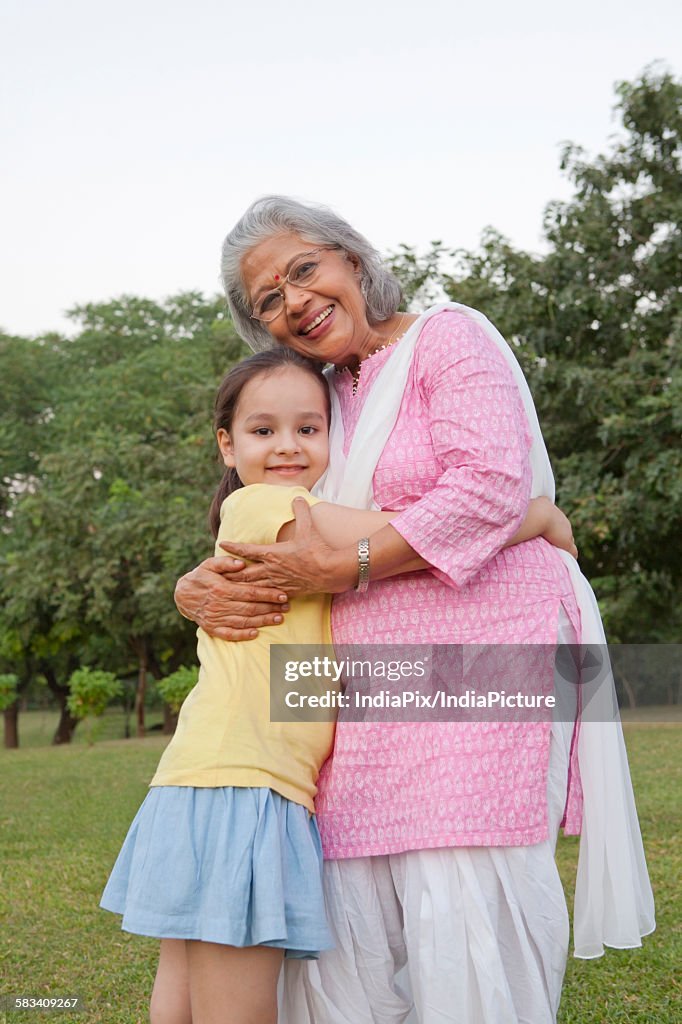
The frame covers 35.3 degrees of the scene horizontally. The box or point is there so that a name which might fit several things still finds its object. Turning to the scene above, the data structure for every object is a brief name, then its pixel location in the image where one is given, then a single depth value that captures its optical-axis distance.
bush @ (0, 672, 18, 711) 18.25
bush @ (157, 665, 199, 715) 15.45
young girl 2.02
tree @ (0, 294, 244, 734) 16.39
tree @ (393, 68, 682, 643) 11.95
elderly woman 2.15
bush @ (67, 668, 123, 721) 16.30
